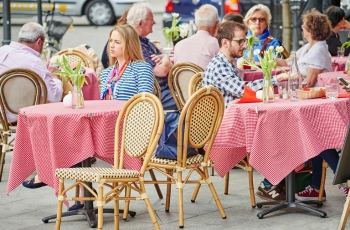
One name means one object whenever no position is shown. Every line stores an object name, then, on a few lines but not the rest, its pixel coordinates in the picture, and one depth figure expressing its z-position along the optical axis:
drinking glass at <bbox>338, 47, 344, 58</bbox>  16.68
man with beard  11.57
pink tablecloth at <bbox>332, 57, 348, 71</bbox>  16.11
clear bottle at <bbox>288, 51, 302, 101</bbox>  10.86
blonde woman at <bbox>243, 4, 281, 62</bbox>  16.67
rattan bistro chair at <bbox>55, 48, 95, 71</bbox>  16.45
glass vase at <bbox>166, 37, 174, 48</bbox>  19.08
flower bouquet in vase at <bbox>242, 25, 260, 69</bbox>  14.11
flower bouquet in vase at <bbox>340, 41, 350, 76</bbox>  13.34
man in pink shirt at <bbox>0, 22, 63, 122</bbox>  13.09
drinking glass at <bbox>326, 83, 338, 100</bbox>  10.45
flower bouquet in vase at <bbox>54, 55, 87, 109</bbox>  11.09
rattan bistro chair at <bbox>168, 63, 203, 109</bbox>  13.83
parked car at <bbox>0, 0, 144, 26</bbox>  34.69
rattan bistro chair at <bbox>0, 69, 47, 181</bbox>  12.68
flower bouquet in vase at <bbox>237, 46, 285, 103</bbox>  10.66
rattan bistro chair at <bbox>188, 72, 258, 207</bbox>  11.35
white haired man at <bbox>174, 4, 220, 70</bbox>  15.17
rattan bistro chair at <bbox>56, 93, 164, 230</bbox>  9.35
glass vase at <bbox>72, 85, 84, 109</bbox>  10.84
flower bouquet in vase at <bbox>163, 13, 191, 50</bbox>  18.75
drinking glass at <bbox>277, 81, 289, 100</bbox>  11.03
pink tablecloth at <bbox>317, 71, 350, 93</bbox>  12.96
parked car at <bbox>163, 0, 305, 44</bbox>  25.97
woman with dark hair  17.88
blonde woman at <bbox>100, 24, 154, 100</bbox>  11.56
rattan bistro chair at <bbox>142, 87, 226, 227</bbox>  10.18
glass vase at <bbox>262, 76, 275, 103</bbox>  10.65
